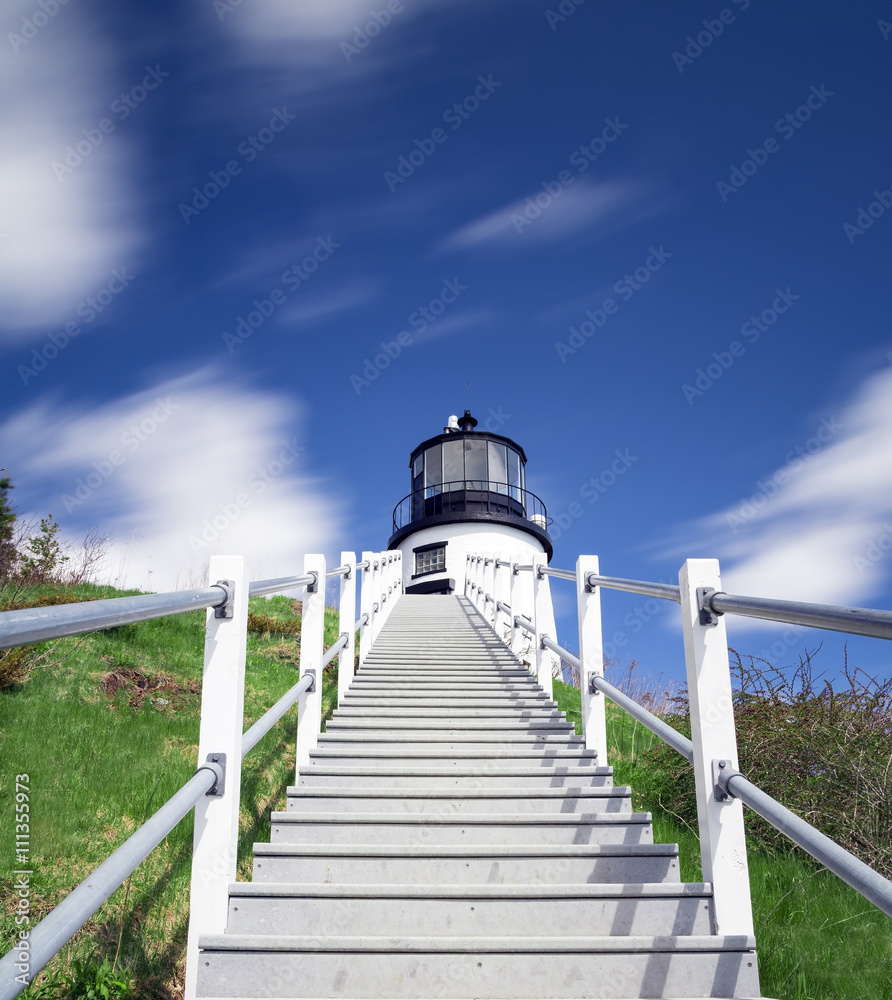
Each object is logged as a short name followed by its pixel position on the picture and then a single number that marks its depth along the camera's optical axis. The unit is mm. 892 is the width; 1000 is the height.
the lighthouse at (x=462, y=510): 17797
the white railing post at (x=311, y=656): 3949
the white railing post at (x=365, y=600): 6891
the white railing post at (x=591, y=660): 4066
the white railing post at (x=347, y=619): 5491
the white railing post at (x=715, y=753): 2354
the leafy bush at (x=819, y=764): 3668
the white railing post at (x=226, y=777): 2236
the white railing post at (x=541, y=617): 5711
